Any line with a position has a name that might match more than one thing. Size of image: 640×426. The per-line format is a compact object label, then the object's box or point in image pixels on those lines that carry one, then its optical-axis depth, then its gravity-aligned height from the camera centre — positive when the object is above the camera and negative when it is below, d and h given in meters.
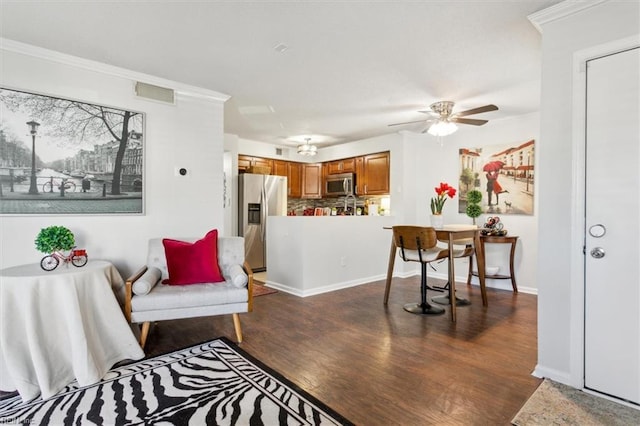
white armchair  2.44 -0.70
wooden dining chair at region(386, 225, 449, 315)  3.37 -0.45
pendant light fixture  5.61 +1.00
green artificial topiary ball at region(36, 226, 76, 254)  2.35 -0.24
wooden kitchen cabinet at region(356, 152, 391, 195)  5.52 +0.59
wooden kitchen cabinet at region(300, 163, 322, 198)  6.75 +0.58
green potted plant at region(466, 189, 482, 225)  4.63 +0.04
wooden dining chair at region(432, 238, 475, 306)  3.67 -0.54
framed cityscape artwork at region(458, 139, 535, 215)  4.38 +0.45
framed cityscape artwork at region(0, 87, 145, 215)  2.54 +0.44
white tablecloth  1.97 -0.79
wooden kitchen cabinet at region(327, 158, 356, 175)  6.08 +0.81
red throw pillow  2.84 -0.49
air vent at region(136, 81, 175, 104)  3.12 +1.14
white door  1.81 -0.11
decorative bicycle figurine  2.32 -0.38
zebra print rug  1.71 -1.12
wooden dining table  3.27 -0.42
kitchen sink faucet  6.13 +0.13
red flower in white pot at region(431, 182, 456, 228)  3.71 +0.02
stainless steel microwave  6.04 +0.45
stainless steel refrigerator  5.61 -0.04
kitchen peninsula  4.27 -0.64
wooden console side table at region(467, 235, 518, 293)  4.30 -0.50
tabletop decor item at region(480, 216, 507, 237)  4.41 -0.28
